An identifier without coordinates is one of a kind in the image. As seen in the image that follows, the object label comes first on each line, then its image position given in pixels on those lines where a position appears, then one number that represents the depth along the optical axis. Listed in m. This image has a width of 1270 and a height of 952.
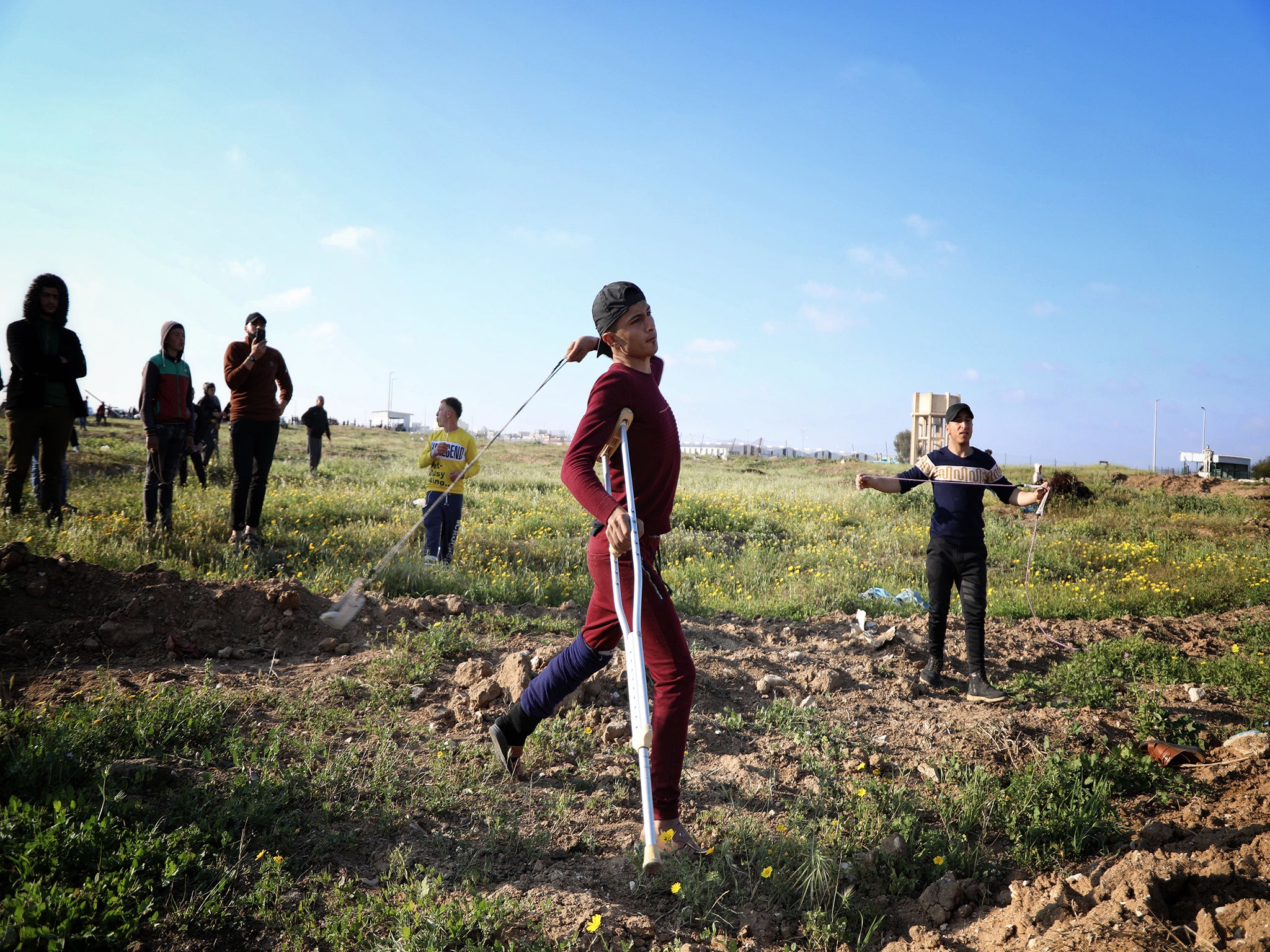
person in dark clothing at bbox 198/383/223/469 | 13.13
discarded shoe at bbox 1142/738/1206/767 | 4.14
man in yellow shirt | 8.10
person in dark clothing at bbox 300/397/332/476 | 16.89
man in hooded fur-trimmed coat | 6.79
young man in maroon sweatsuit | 2.95
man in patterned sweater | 5.31
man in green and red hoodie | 7.48
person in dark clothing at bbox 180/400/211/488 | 12.11
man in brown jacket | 7.35
